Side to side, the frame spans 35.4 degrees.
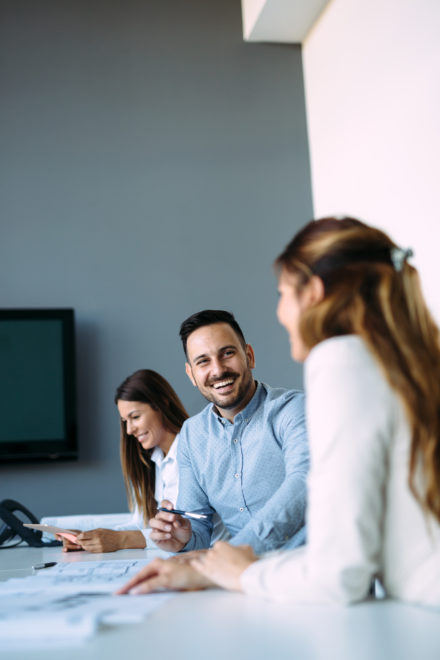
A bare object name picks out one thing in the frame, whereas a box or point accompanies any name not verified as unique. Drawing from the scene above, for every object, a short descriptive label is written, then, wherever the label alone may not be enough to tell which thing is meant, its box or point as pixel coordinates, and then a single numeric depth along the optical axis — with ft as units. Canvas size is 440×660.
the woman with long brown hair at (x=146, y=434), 9.61
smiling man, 6.55
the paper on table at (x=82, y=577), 4.09
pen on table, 5.89
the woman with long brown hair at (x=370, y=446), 2.88
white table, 2.52
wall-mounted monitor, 12.84
